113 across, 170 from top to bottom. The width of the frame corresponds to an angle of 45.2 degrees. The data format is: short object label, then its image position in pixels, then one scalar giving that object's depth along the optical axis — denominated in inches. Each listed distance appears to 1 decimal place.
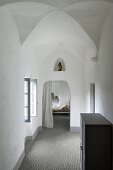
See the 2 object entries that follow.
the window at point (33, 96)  198.1
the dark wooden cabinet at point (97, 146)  79.2
